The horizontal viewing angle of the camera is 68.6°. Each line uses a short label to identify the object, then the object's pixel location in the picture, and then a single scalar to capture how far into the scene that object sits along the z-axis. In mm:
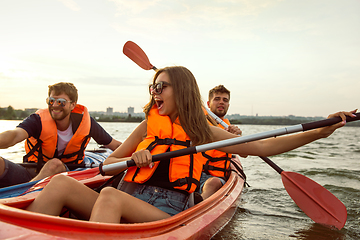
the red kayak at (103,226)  1256
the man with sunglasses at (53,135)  3105
